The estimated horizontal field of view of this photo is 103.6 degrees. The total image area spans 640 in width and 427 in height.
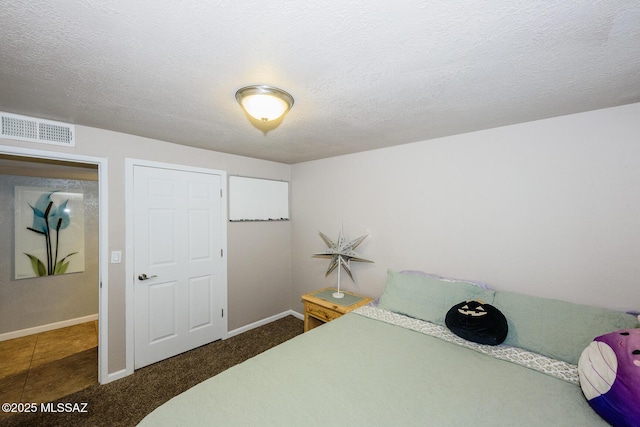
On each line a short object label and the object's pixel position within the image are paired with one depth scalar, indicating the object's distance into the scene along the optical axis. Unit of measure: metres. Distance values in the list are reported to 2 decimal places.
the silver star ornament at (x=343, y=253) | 3.01
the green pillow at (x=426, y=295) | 2.12
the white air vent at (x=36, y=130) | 1.89
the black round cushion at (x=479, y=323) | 1.74
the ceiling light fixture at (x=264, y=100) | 1.47
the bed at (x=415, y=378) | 1.16
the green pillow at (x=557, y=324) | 1.58
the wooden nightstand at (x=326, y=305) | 2.67
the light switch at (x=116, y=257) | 2.37
